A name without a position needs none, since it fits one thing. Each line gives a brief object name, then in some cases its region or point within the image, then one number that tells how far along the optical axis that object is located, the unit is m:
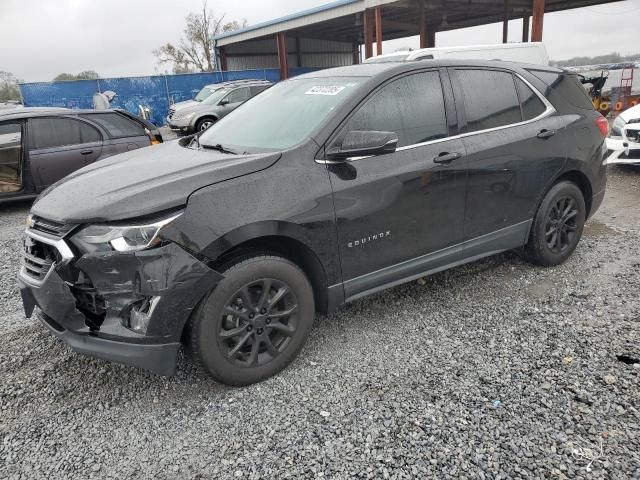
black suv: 2.36
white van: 8.67
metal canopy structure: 18.91
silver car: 14.76
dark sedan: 6.73
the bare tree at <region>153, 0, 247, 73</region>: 43.62
